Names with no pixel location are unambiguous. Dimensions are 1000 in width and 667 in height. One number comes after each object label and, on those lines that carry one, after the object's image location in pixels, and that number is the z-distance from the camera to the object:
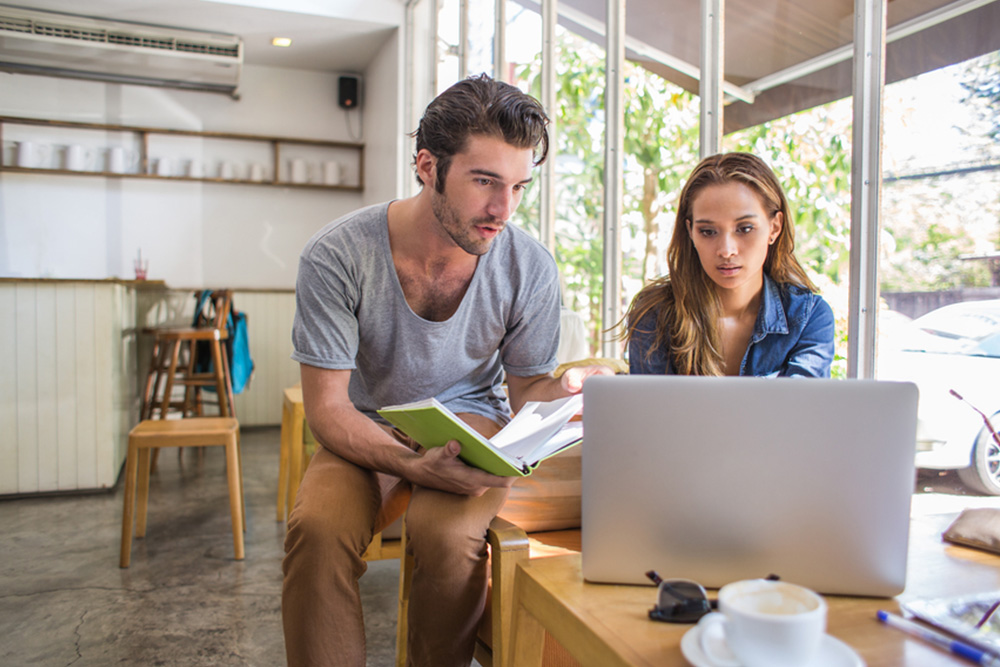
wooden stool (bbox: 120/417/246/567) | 2.55
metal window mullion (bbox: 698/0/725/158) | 1.98
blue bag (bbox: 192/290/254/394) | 4.18
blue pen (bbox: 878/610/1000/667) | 0.65
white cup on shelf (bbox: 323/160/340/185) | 5.59
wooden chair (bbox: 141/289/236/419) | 3.80
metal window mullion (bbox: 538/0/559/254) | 2.86
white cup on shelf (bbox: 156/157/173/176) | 5.20
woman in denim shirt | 1.44
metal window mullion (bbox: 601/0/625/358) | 2.42
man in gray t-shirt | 1.24
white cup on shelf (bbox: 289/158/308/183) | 5.50
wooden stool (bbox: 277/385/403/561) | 2.67
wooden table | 0.69
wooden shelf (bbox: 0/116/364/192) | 4.95
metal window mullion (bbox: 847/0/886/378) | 1.53
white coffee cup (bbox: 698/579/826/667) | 0.58
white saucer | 0.60
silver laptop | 0.75
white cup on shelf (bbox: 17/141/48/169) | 4.83
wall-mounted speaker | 5.66
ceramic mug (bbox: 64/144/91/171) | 4.95
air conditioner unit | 4.46
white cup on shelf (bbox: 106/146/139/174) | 5.06
